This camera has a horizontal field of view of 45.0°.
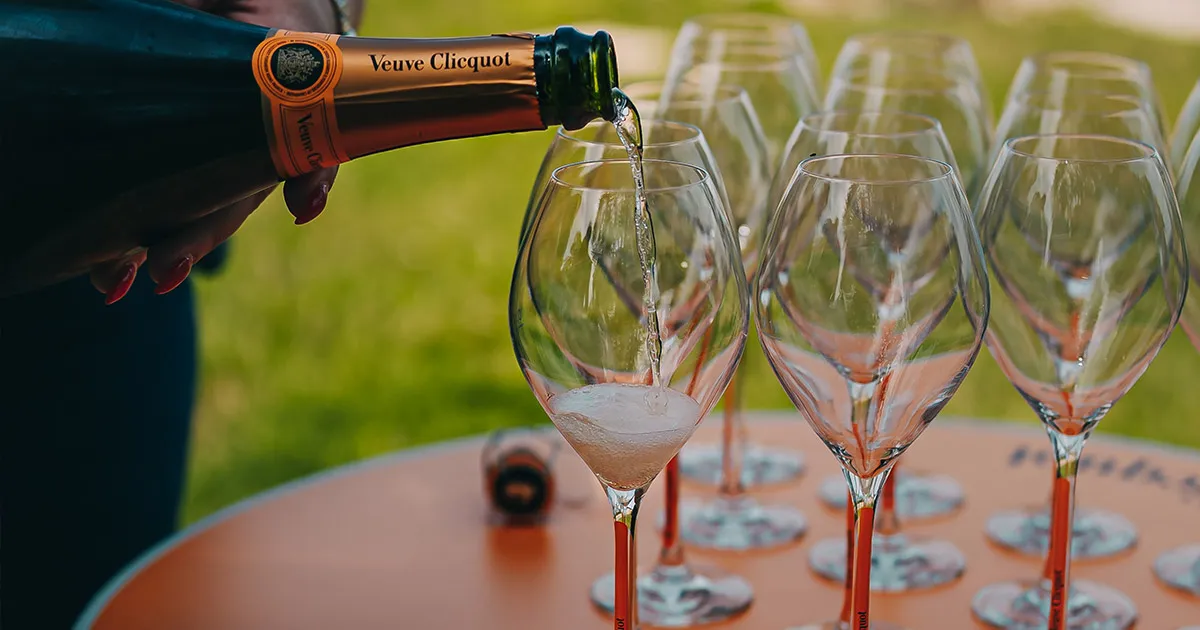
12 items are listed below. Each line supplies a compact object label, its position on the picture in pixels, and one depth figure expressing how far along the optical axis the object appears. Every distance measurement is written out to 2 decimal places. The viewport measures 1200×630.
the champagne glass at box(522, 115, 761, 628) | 1.09
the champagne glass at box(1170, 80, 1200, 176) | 1.19
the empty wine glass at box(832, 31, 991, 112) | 1.40
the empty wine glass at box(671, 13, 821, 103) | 1.45
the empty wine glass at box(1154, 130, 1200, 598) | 1.10
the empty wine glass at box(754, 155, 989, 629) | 0.90
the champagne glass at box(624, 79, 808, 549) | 1.22
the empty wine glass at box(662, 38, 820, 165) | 1.35
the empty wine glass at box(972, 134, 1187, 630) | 0.98
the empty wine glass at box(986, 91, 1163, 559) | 1.19
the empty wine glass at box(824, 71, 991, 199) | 1.28
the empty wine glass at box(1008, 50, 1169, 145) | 1.34
